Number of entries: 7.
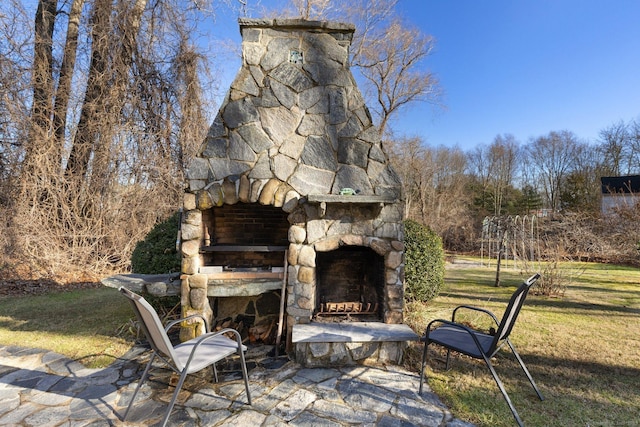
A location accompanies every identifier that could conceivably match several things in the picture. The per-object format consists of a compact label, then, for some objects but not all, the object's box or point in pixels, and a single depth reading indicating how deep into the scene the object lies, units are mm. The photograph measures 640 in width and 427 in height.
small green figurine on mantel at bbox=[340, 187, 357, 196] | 3362
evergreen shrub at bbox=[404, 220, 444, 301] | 5066
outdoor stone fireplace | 3383
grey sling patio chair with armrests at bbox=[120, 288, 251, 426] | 2068
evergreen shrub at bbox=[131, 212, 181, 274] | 4395
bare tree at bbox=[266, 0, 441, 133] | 12031
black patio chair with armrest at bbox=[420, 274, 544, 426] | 2270
